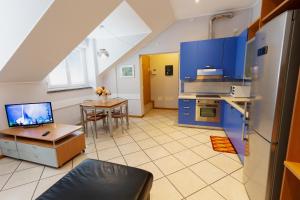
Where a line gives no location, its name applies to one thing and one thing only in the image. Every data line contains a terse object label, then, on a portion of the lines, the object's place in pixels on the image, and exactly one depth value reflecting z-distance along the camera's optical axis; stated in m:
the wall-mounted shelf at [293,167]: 0.92
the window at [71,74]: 3.86
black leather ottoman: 1.18
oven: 3.57
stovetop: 3.72
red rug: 2.74
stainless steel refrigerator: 1.05
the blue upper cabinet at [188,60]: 3.75
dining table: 3.25
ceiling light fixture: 3.83
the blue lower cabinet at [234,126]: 2.35
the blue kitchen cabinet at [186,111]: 3.76
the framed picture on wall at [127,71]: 4.83
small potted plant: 3.70
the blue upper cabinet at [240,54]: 2.88
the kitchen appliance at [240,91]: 3.23
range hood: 3.61
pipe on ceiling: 3.67
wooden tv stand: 2.27
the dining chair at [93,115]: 3.46
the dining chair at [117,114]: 3.72
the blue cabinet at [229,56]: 3.42
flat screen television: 2.63
